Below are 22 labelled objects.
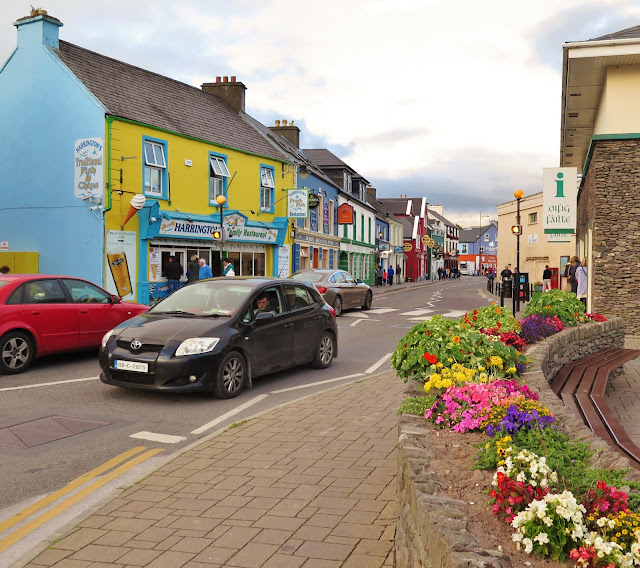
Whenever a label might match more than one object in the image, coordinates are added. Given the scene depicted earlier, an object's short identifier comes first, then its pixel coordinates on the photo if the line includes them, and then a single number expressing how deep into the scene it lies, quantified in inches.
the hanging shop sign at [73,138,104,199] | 764.6
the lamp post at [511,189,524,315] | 723.4
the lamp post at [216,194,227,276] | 843.3
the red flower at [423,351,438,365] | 210.8
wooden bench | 216.8
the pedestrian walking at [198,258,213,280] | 787.6
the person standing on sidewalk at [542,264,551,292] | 1147.3
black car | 292.8
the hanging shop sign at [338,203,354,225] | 1617.9
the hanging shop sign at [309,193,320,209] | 1333.2
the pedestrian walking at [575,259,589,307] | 705.6
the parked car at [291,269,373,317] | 799.7
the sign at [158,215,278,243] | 853.2
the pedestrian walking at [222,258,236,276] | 859.3
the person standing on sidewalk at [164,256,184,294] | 822.5
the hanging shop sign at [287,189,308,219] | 1154.7
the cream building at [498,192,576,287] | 1357.0
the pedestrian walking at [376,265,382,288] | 1965.3
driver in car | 344.4
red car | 369.1
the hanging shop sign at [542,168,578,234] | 671.1
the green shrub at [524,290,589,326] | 416.5
